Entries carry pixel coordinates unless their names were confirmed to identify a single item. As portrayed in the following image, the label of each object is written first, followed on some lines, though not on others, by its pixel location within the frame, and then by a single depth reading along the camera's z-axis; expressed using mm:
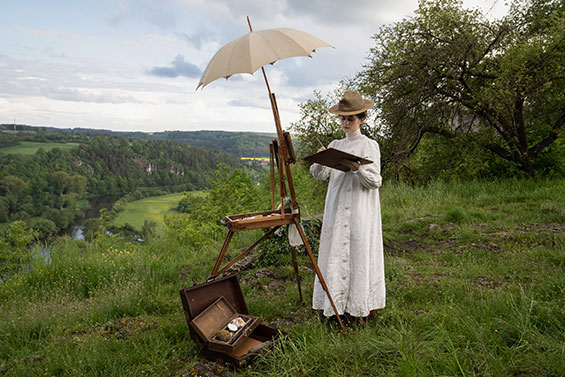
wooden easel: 3426
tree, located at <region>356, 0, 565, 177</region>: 10164
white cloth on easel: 3797
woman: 3604
